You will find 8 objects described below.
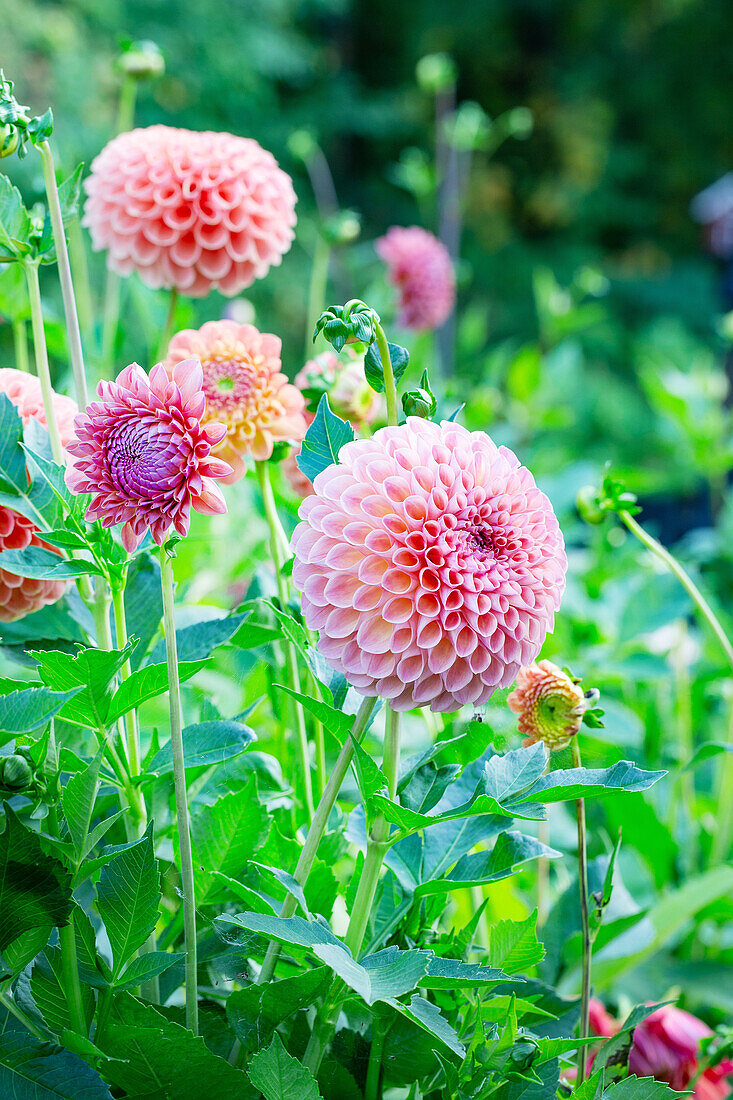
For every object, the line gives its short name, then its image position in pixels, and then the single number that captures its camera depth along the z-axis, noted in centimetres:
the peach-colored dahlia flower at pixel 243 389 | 121
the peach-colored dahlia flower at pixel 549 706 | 117
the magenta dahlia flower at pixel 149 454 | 109
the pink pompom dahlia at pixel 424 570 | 110
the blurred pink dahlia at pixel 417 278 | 222
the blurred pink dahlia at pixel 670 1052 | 132
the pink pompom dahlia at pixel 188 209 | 128
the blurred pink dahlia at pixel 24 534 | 119
